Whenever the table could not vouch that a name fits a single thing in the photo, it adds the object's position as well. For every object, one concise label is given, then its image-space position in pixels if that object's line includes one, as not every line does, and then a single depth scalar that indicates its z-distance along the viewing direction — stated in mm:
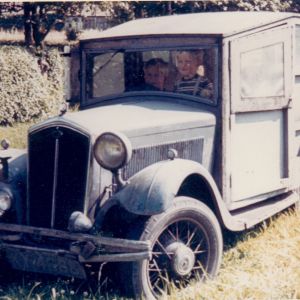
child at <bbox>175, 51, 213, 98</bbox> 4559
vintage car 3704
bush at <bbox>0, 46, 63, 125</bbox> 11453
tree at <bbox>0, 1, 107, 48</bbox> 18234
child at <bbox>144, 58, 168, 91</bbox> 4738
